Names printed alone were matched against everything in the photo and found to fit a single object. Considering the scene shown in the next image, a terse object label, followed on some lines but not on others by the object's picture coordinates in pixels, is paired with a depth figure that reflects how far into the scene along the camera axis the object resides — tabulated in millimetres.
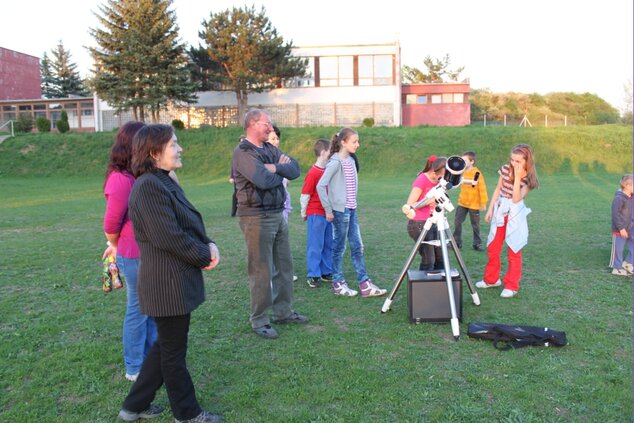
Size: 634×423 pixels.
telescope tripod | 4984
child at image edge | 7180
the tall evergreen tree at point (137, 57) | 33000
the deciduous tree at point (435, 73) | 61750
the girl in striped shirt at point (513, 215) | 6273
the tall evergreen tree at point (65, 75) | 58312
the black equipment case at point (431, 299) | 5371
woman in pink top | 3953
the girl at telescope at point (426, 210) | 6203
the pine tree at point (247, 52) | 35594
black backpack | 4738
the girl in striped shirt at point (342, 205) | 6367
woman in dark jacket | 3232
